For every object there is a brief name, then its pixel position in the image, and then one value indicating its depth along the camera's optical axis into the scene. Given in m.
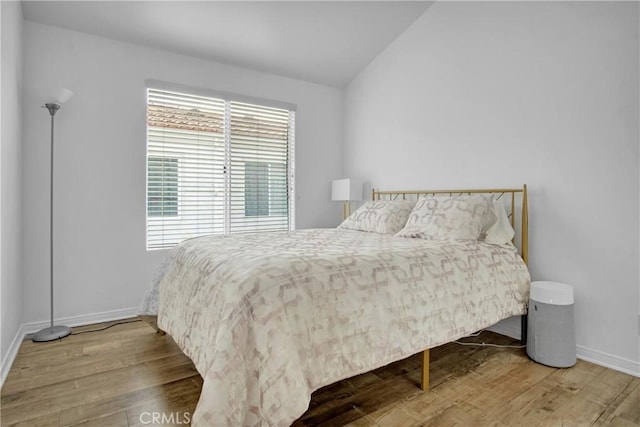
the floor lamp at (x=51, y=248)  2.52
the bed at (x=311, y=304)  1.30
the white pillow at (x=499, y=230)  2.49
